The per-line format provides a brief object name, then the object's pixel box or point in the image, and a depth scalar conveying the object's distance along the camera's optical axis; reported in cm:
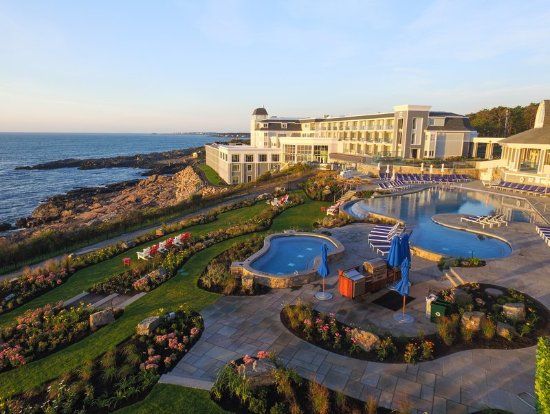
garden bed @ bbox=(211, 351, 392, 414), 776
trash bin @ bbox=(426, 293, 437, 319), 1128
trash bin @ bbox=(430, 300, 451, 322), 1102
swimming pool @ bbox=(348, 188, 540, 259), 1795
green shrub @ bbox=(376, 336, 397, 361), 949
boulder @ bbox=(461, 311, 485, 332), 1041
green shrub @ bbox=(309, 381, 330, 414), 766
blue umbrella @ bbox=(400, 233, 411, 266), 1202
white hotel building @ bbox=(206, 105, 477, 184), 5169
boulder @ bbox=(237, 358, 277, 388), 845
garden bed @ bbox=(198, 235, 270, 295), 1366
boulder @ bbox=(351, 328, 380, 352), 978
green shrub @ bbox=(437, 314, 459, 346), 1004
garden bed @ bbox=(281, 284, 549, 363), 966
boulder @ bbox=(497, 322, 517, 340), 1022
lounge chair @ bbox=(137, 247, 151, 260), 1795
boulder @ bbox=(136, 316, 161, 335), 1092
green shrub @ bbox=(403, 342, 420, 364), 928
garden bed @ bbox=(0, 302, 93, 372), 1037
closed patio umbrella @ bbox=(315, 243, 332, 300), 1285
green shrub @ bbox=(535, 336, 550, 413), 611
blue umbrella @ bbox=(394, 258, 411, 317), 1094
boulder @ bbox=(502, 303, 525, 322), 1095
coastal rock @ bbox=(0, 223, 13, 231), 4000
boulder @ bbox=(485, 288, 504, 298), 1248
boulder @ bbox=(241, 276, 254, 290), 1362
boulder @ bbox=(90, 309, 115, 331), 1184
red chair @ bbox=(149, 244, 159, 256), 1811
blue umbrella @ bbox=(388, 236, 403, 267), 1197
